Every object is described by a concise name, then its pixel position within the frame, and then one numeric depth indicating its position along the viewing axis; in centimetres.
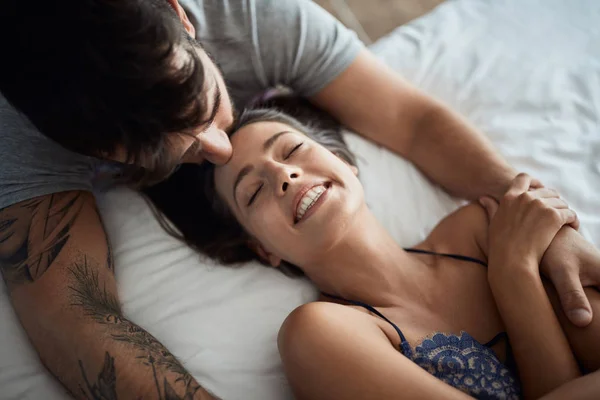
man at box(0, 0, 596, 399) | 79
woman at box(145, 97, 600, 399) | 90
